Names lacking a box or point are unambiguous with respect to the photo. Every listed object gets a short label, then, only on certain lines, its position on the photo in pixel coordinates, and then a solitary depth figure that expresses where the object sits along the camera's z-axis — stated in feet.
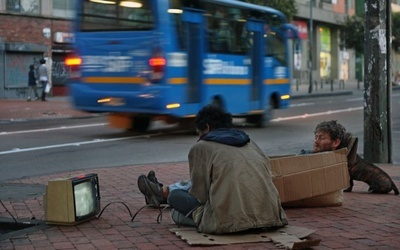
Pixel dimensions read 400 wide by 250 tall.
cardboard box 24.23
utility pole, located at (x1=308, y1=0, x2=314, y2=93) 144.05
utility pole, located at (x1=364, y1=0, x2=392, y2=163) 37.96
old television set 22.15
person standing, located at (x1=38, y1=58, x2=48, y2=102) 102.32
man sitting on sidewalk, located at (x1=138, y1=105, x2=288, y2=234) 19.88
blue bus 53.47
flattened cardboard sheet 19.71
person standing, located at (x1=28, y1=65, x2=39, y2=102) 99.89
